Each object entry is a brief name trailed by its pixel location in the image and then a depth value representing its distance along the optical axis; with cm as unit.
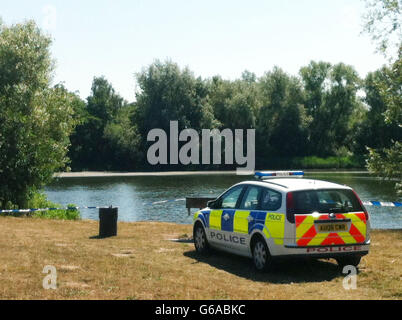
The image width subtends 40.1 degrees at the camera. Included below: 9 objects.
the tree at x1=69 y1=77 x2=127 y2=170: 7931
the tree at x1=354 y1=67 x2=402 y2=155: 7531
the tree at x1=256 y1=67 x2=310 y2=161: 7750
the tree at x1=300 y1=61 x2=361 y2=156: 7825
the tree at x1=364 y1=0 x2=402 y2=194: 2355
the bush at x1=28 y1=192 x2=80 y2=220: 2461
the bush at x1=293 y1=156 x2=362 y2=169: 7550
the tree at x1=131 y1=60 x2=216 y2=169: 7019
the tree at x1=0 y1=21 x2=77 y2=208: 2609
